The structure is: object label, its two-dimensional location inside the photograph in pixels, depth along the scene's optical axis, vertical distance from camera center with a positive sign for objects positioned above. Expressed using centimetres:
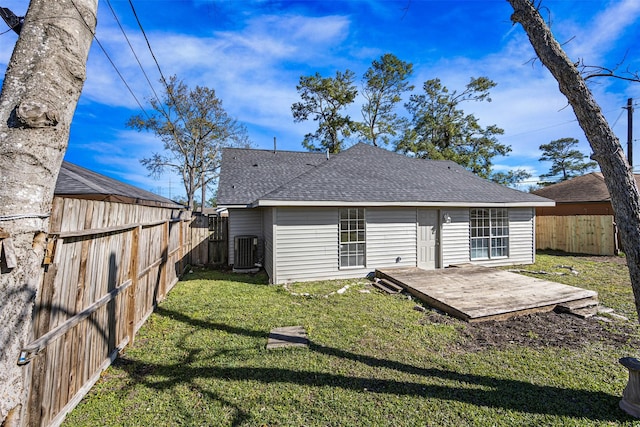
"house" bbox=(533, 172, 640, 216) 1587 +168
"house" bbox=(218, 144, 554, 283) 816 +13
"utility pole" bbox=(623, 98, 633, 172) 1377 +475
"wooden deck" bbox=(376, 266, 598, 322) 533 -149
